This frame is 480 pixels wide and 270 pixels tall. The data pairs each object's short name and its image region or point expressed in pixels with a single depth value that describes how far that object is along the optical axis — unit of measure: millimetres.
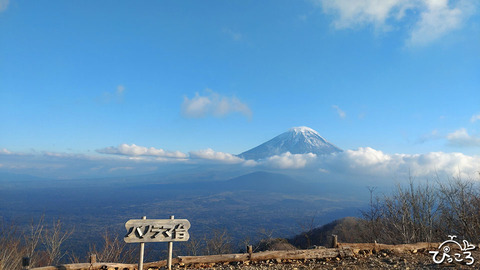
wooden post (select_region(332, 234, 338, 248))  8888
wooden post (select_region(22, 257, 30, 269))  6664
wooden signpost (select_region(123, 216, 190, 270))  7172
